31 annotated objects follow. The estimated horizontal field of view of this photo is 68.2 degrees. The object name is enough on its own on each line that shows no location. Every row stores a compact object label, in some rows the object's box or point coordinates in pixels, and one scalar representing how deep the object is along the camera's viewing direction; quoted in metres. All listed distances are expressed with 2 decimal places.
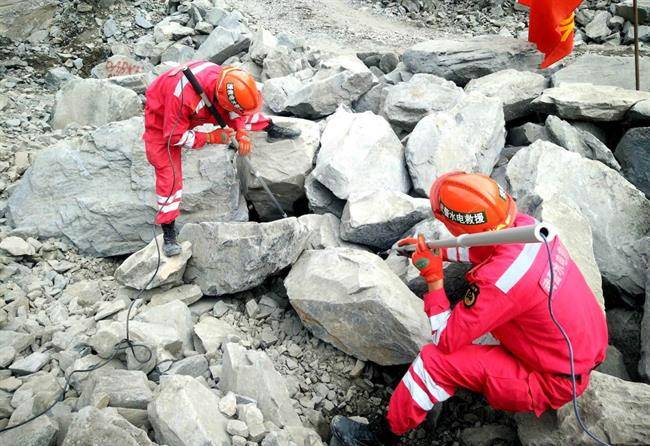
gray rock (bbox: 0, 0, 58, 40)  10.26
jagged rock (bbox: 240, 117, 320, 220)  5.39
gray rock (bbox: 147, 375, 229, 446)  2.64
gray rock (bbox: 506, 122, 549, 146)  5.93
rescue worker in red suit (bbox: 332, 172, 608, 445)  2.66
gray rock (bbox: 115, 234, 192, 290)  4.32
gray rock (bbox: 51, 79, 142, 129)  7.11
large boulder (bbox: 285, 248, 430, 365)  3.62
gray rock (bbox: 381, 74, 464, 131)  6.20
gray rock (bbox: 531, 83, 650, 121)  5.92
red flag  7.18
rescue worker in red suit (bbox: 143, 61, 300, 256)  4.41
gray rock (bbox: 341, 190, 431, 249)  4.54
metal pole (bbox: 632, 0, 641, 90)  6.66
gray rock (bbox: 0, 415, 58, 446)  2.53
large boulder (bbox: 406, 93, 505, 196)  5.27
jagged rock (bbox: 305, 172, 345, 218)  5.23
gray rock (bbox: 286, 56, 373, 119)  6.41
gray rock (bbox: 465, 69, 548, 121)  6.54
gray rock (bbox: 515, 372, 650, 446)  2.75
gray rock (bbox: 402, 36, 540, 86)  7.88
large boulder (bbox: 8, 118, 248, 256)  5.27
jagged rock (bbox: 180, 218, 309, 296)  4.22
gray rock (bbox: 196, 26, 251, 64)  8.88
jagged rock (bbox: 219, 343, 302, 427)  3.18
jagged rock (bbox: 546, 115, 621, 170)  5.45
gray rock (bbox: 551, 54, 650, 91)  7.37
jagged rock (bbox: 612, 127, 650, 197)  5.49
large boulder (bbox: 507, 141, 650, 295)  4.18
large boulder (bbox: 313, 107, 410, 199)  5.05
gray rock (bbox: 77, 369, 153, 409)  2.88
